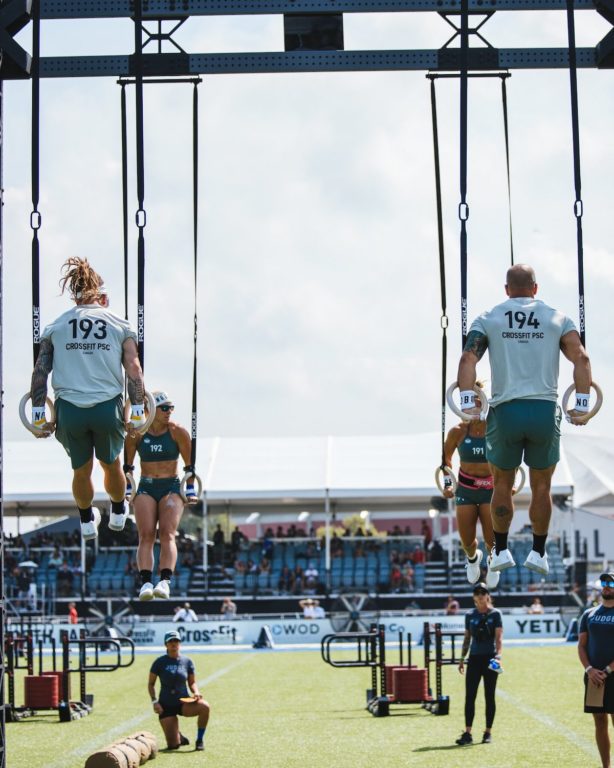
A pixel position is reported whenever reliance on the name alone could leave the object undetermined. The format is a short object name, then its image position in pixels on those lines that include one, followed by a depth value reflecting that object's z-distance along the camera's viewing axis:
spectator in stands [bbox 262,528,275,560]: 48.01
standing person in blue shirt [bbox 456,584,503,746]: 18.64
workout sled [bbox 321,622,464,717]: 22.44
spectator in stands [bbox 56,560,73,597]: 44.91
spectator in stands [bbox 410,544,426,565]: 46.72
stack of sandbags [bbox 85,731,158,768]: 15.59
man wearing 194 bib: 10.36
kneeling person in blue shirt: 19.34
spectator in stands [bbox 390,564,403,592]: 44.44
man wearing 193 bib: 10.87
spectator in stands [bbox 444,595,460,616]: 39.78
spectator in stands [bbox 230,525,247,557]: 48.78
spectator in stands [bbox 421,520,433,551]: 48.71
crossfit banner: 38.97
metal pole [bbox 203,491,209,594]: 42.78
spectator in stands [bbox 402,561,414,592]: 44.16
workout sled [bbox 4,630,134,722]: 22.42
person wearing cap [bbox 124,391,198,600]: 12.84
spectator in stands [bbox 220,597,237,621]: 41.53
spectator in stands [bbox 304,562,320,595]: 44.91
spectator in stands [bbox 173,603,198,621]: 40.06
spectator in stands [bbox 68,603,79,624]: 40.16
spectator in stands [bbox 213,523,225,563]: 48.06
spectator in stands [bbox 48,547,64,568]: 46.41
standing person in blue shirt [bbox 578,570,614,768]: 14.69
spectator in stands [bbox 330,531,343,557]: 47.75
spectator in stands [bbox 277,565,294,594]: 44.96
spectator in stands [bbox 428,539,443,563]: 46.56
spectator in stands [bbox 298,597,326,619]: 40.63
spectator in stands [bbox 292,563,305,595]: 44.44
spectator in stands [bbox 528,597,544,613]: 40.88
